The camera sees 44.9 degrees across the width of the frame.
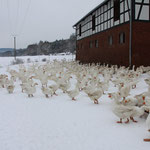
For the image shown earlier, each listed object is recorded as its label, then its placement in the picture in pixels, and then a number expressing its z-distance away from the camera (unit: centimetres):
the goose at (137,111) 494
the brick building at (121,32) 1550
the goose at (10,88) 968
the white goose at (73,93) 790
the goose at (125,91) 702
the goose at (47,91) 838
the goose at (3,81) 1112
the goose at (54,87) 872
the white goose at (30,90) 864
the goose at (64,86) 920
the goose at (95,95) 705
